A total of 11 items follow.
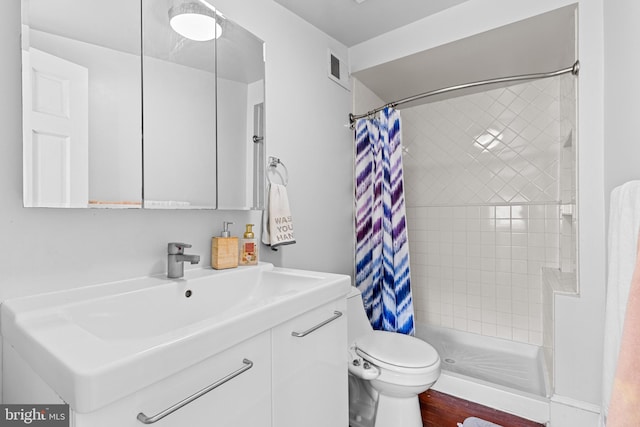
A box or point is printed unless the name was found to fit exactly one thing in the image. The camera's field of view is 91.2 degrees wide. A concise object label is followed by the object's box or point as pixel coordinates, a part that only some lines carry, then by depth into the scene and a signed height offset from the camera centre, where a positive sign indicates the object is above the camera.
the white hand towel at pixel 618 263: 0.83 -0.14
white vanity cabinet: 0.53 -0.32
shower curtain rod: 1.52 +0.69
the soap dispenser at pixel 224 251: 1.30 -0.16
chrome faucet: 1.12 -0.17
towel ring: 1.61 +0.23
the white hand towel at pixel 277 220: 1.53 -0.04
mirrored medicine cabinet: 0.90 +0.37
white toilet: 1.43 -0.76
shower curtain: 1.94 -0.09
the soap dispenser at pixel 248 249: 1.41 -0.17
